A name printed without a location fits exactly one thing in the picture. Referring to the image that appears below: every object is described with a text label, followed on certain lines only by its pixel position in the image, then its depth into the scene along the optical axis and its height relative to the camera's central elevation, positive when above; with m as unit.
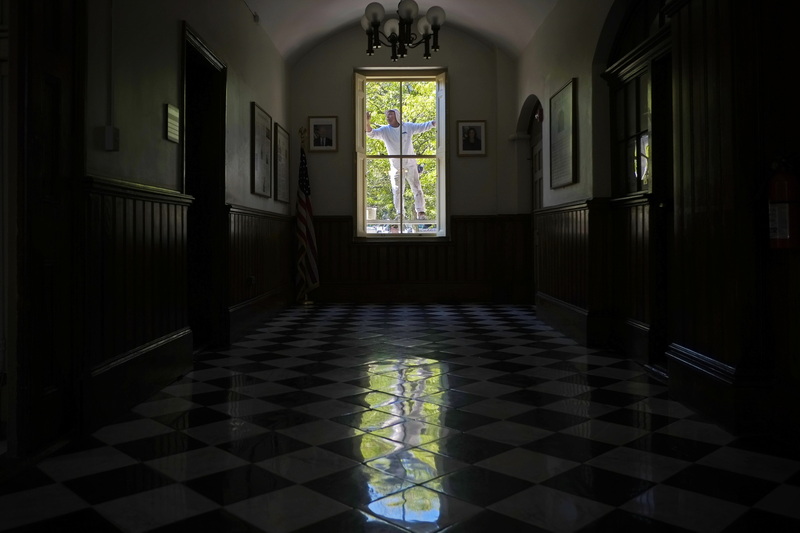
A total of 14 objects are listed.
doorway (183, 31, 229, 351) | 5.38 +0.56
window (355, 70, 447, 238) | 9.25 +1.59
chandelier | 6.39 +2.52
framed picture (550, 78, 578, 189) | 5.79 +1.25
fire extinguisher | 2.61 +0.24
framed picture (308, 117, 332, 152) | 9.01 +1.90
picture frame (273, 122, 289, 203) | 7.76 +1.34
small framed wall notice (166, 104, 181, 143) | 4.09 +0.96
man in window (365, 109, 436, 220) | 9.29 +1.84
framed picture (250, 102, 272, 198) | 6.54 +1.27
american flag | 8.55 +0.41
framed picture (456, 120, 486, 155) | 9.01 +1.93
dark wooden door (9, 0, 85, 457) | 2.53 +0.23
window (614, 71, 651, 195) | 4.61 +1.01
